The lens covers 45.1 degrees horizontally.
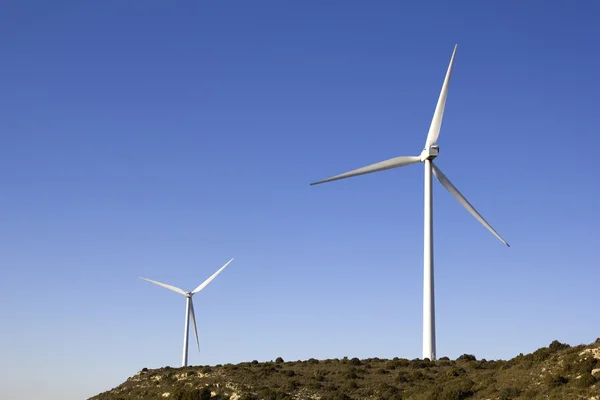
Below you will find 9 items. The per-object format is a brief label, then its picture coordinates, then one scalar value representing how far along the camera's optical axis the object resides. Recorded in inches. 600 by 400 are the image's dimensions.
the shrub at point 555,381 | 2234.3
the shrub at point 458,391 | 2492.6
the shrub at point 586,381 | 2119.8
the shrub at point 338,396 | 2795.3
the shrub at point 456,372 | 2920.8
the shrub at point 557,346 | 2733.0
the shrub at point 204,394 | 3048.7
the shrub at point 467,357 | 3366.1
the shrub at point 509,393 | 2317.8
